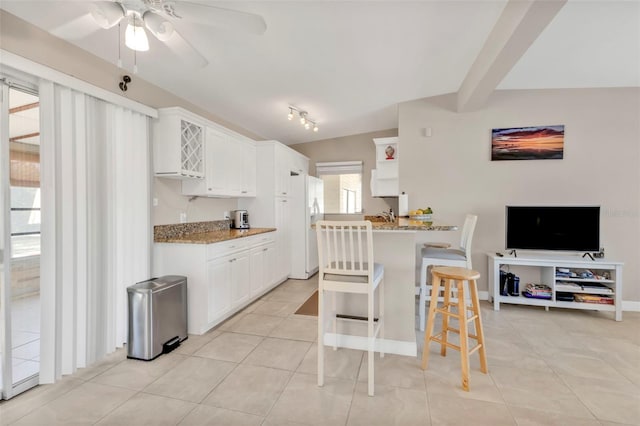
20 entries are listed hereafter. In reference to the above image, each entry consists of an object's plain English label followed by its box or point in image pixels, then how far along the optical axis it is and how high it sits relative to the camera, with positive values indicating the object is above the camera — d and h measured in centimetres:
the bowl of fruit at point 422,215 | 299 -7
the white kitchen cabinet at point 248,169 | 425 +58
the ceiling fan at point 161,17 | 150 +102
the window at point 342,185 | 573 +45
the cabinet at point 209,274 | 285 -71
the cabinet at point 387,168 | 463 +64
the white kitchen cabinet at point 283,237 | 452 -49
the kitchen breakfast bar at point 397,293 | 239 -71
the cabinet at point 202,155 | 300 +62
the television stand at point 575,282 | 329 -87
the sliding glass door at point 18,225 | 187 -13
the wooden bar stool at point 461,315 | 203 -80
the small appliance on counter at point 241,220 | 433 -19
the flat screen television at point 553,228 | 352 -24
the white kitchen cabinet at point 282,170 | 454 +61
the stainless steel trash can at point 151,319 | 239 -95
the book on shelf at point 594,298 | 331 -104
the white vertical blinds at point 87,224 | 205 -14
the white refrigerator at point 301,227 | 496 -34
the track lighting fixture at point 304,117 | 397 +134
